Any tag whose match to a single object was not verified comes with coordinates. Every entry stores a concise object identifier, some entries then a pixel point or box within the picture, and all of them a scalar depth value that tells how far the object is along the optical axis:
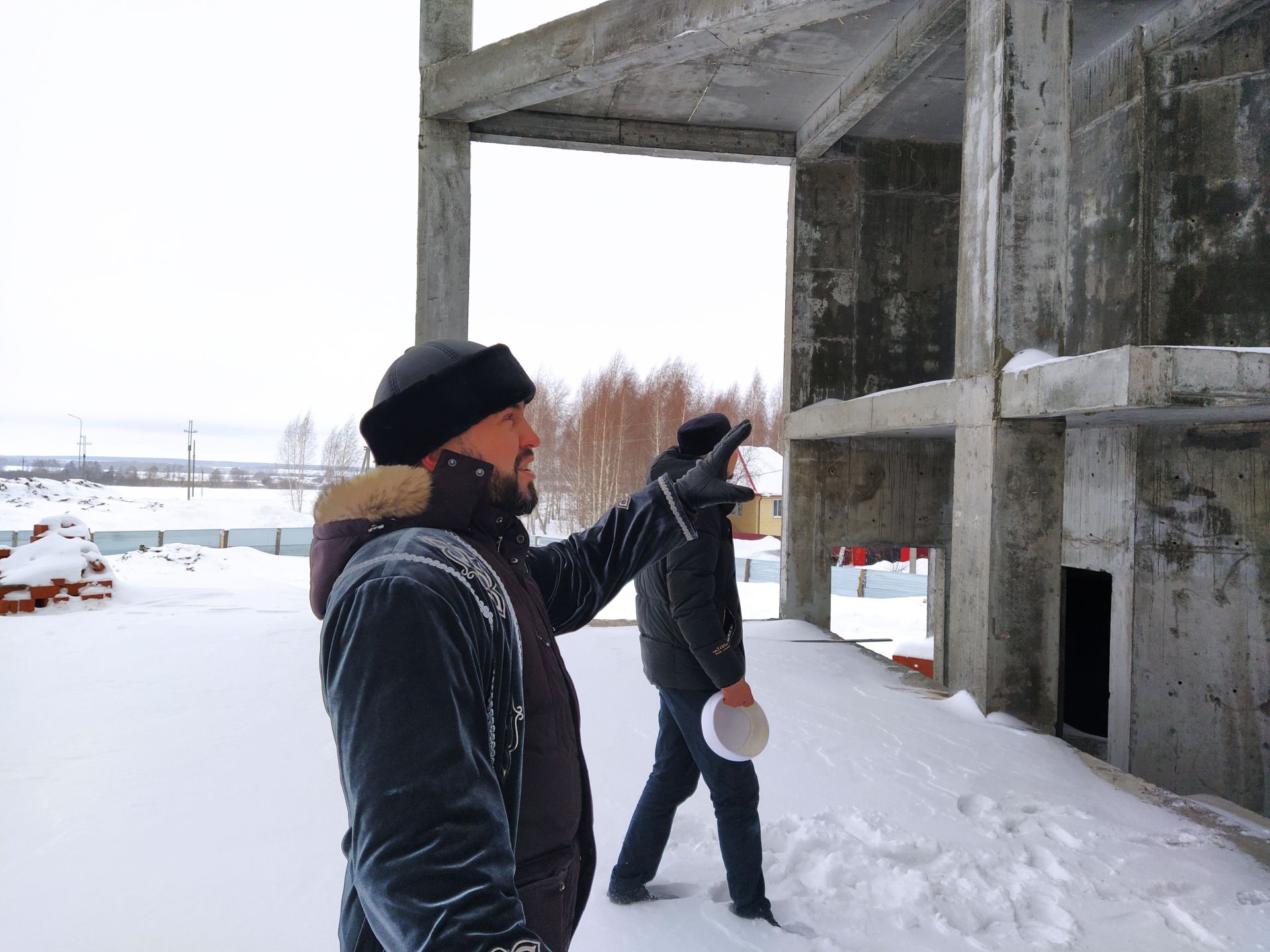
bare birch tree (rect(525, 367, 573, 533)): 28.58
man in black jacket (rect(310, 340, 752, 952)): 1.08
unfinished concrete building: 5.46
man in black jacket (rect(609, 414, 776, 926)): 2.86
